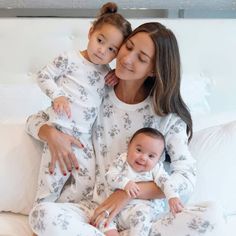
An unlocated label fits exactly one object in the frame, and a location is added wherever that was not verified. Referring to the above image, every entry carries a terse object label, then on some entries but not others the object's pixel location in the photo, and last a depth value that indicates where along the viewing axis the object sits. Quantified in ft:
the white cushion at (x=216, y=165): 5.36
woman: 4.52
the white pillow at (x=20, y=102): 6.34
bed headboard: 6.79
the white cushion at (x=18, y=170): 5.14
